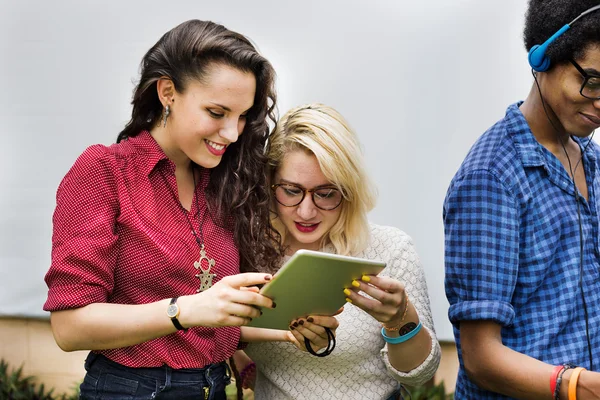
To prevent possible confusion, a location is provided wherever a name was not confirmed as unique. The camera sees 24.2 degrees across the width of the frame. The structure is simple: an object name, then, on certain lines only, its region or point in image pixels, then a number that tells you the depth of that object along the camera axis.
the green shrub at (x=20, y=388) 3.43
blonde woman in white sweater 2.33
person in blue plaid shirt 2.01
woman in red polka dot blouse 2.02
